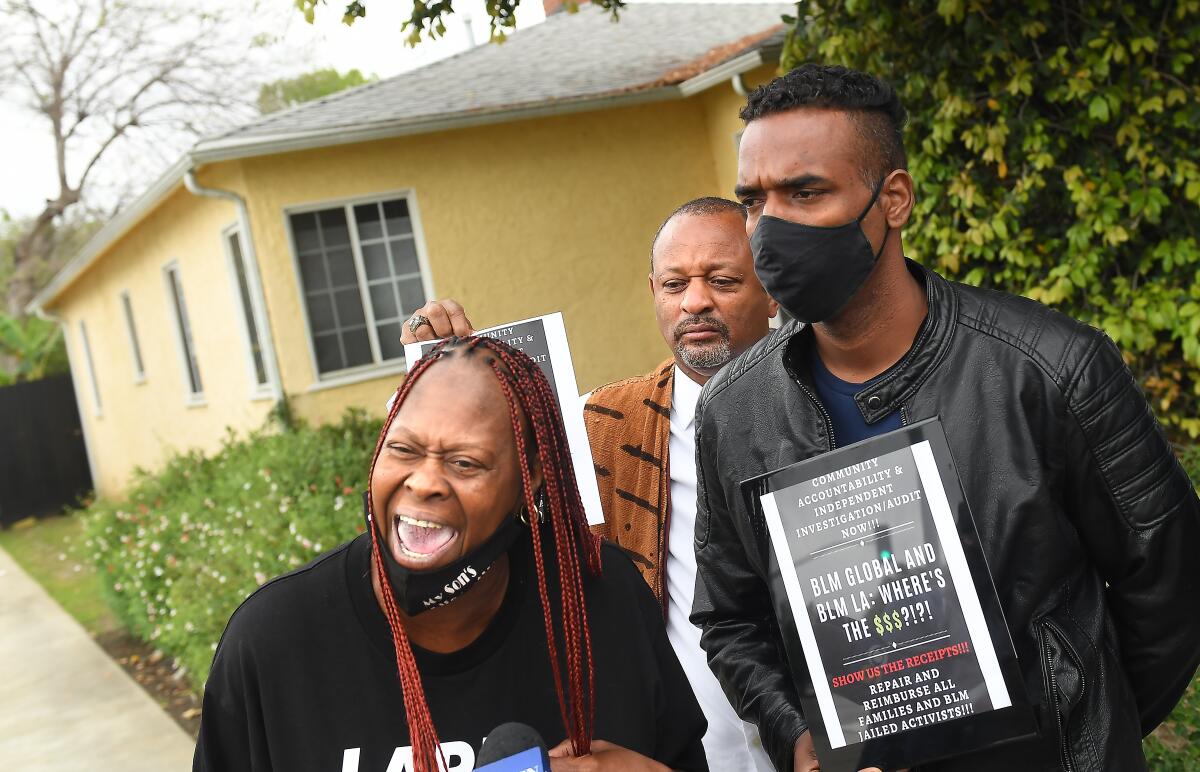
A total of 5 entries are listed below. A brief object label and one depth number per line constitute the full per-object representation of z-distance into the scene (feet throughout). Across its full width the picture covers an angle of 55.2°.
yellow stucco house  40.68
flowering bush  25.67
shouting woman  5.96
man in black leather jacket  6.31
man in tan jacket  9.46
